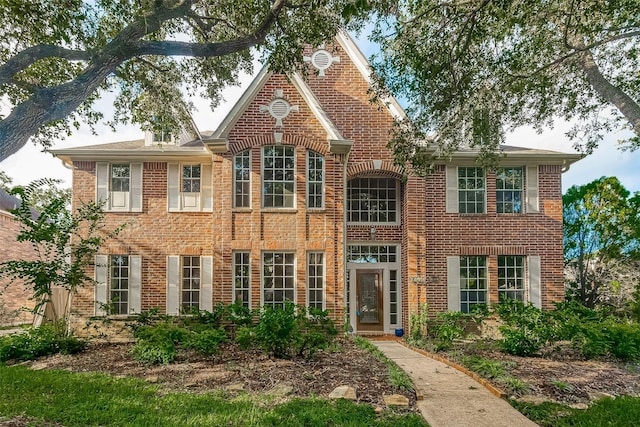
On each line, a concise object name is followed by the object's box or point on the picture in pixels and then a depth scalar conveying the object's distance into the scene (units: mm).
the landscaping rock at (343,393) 5941
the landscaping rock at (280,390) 6082
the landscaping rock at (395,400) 5762
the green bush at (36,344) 9000
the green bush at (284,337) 8129
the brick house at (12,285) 15258
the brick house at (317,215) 10922
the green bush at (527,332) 9000
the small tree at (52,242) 9000
